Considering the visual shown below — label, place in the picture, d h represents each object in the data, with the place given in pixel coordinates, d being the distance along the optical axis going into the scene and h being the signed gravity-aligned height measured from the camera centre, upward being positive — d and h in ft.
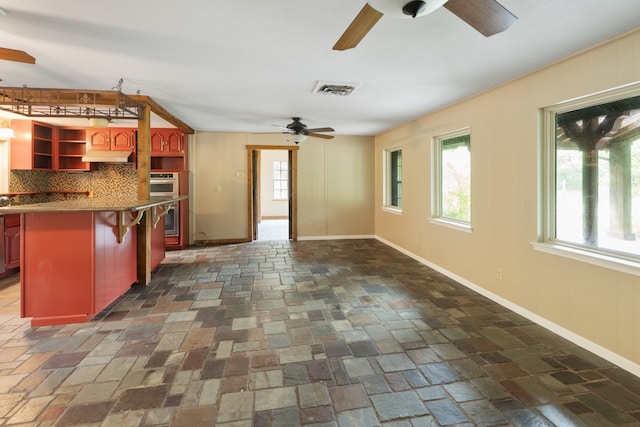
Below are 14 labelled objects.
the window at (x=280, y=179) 36.35 +3.65
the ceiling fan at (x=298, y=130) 16.21 +4.15
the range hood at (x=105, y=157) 17.95 +3.13
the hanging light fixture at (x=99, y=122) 10.44 +3.01
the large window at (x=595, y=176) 7.39 +0.91
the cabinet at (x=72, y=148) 18.37 +3.77
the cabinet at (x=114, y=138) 18.56 +4.32
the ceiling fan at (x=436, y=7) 3.84 +2.96
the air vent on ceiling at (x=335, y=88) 10.93 +4.40
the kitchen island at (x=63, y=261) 8.64 -1.38
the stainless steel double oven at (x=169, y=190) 18.75 +1.29
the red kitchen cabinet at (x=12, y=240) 13.28 -1.21
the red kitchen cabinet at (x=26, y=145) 15.72 +3.40
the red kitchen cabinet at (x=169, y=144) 19.52 +4.22
